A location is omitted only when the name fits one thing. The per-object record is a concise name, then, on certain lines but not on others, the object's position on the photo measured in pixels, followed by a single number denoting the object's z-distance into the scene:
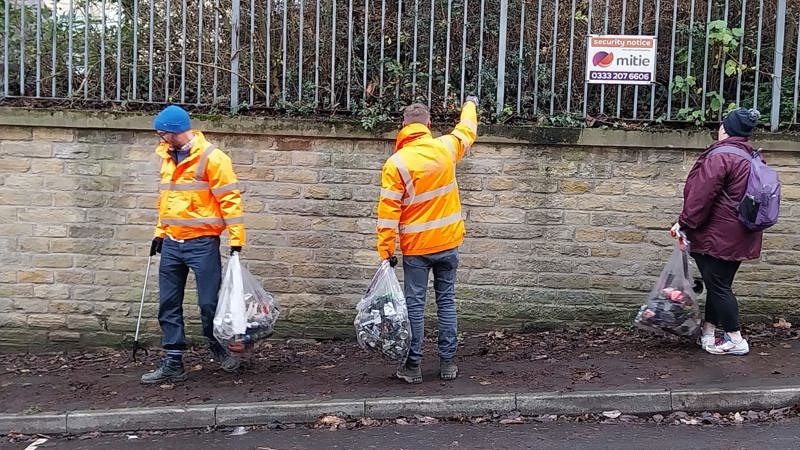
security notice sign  6.75
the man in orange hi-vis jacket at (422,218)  5.24
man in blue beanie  5.53
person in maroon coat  5.68
